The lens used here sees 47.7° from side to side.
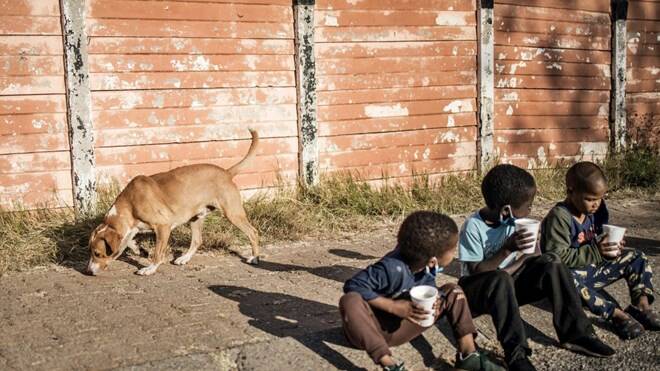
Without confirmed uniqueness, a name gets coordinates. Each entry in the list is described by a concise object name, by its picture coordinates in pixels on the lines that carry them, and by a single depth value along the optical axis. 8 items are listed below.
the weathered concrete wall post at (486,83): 9.27
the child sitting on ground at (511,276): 4.16
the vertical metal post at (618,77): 10.29
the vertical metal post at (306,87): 8.20
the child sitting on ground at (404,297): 3.92
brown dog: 6.16
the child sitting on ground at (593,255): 4.67
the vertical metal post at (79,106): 7.12
